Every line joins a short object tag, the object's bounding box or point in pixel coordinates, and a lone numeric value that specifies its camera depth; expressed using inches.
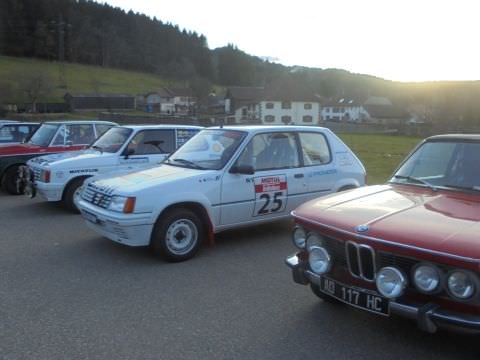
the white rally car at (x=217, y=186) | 237.6
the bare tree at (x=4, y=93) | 2347.4
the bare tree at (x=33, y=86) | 2726.4
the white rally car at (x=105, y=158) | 367.9
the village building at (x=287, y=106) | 3582.7
